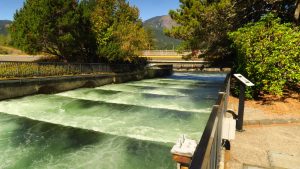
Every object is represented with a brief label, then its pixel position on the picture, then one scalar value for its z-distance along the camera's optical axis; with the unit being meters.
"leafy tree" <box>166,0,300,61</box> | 12.62
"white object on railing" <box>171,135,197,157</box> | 3.19
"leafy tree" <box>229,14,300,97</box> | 8.63
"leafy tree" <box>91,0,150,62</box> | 20.57
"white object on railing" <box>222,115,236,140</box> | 4.84
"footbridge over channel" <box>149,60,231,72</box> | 36.40
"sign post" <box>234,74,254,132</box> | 6.33
